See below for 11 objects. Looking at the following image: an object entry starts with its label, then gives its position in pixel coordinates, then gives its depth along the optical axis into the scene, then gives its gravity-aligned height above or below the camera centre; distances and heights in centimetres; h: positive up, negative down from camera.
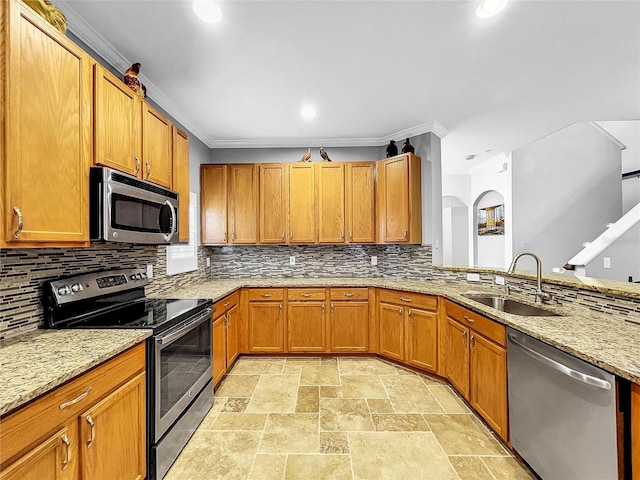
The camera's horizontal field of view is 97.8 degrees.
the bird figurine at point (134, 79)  186 +110
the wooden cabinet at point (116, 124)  151 +71
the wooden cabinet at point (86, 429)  88 -70
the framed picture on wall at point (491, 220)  532 +42
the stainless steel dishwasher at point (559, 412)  117 -84
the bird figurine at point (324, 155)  354 +111
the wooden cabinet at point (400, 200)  322 +50
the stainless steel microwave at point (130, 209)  148 +21
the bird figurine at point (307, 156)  356 +110
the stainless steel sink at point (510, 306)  205 -53
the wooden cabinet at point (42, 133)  109 +49
